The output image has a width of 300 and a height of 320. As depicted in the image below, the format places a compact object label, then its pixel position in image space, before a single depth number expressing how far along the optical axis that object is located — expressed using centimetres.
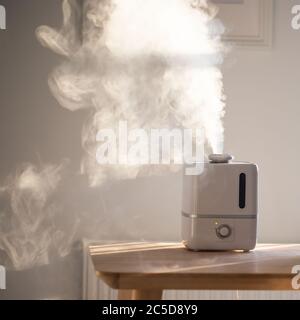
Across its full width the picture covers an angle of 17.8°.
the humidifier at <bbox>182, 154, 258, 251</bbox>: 292
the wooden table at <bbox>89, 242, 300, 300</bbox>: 254
